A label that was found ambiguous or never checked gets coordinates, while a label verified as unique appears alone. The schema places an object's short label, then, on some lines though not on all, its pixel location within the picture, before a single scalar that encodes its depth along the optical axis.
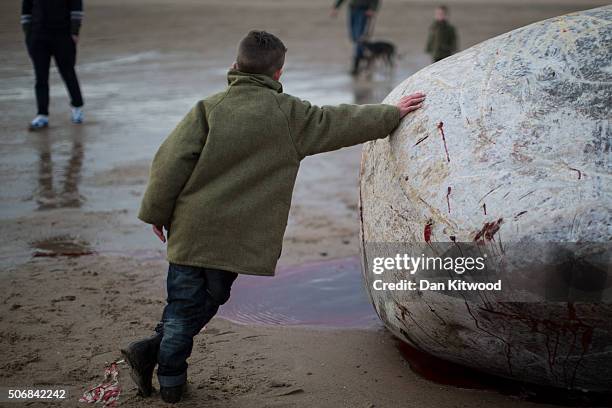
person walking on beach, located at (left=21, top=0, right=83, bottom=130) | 9.27
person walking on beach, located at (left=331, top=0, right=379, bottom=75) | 15.55
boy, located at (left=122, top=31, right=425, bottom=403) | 3.36
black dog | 14.53
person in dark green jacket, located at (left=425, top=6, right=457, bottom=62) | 13.56
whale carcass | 3.08
